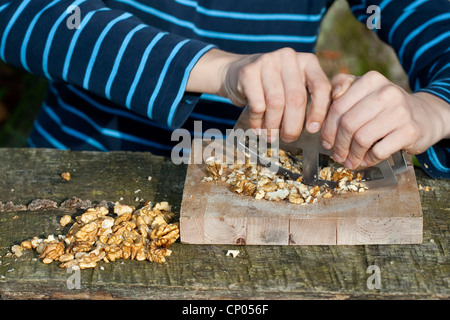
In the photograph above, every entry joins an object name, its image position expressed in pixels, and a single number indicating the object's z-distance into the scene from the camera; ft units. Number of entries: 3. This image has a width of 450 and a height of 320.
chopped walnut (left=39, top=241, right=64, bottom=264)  3.26
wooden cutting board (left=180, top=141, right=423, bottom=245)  3.39
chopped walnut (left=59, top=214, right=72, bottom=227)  3.63
